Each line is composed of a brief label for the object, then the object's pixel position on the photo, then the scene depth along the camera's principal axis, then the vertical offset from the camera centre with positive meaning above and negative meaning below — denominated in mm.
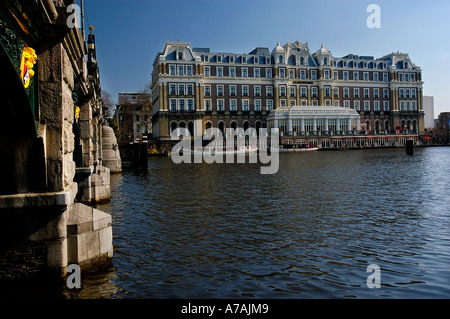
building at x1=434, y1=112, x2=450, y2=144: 116681 +5359
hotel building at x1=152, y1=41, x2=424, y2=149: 85625 +14914
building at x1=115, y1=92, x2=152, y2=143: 101812 +10075
